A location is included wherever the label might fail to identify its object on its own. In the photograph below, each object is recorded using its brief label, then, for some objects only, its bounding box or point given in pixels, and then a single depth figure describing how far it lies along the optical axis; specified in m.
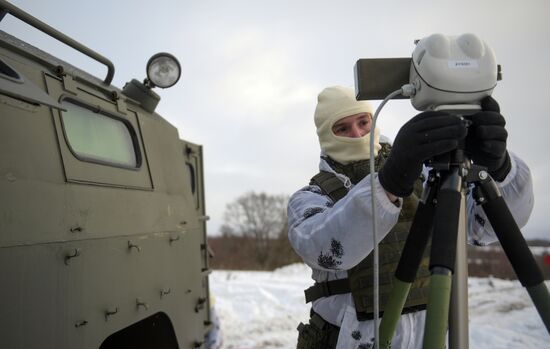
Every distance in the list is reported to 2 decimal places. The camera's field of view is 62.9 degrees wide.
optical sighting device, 1.16
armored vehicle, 1.69
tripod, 1.03
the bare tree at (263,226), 30.11
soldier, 1.16
